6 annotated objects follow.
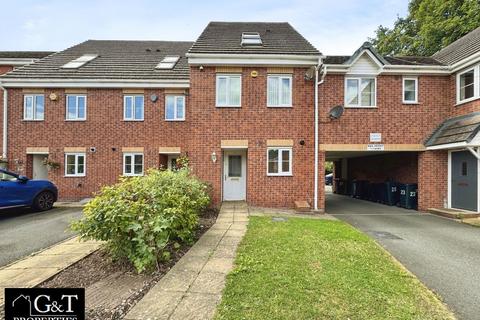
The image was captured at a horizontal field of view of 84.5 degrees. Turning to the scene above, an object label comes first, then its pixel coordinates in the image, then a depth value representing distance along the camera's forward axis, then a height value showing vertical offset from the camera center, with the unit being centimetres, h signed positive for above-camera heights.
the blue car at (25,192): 902 -118
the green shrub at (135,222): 416 -99
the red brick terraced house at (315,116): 1064 +188
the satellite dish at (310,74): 1066 +357
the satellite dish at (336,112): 1048 +199
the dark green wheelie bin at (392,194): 1286 -155
